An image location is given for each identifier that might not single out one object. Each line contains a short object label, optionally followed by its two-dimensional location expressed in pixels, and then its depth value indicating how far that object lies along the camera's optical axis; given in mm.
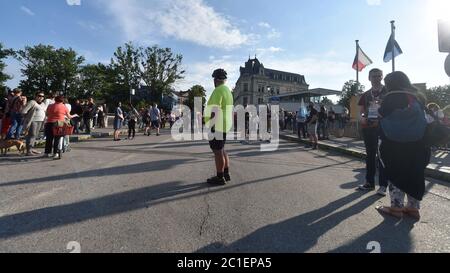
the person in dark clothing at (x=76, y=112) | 14805
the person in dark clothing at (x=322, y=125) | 15274
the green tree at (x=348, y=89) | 106750
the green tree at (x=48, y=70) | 64312
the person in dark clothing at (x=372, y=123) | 5027
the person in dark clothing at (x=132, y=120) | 14781
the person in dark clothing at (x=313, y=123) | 11970
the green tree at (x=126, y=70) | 57469
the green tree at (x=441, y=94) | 93688
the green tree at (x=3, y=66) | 56806
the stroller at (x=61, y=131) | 7668
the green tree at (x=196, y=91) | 102600
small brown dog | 7898
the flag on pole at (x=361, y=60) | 19688
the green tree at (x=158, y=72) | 56819
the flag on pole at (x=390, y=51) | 15883
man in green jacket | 5277
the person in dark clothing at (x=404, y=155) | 3732
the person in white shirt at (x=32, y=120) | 8164
